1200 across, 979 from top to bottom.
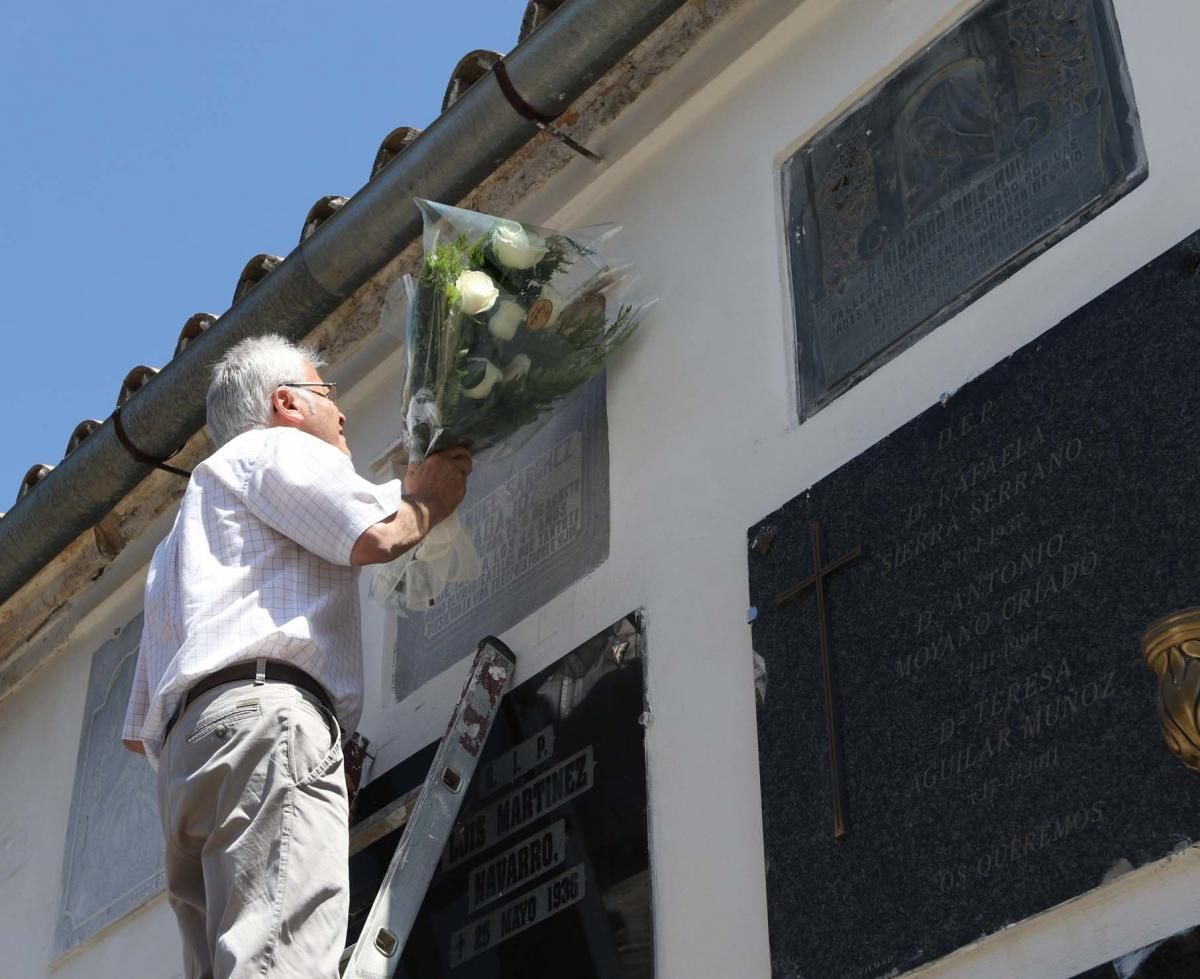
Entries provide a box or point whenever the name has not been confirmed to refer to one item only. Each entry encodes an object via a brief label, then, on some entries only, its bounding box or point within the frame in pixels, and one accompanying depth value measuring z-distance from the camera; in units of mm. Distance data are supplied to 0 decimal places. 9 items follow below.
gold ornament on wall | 2908
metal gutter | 5199
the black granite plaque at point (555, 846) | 4121
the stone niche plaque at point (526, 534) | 4836
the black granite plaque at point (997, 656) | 3262
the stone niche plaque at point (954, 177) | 3955
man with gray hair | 3686
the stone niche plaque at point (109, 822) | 6004
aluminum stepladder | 4109
